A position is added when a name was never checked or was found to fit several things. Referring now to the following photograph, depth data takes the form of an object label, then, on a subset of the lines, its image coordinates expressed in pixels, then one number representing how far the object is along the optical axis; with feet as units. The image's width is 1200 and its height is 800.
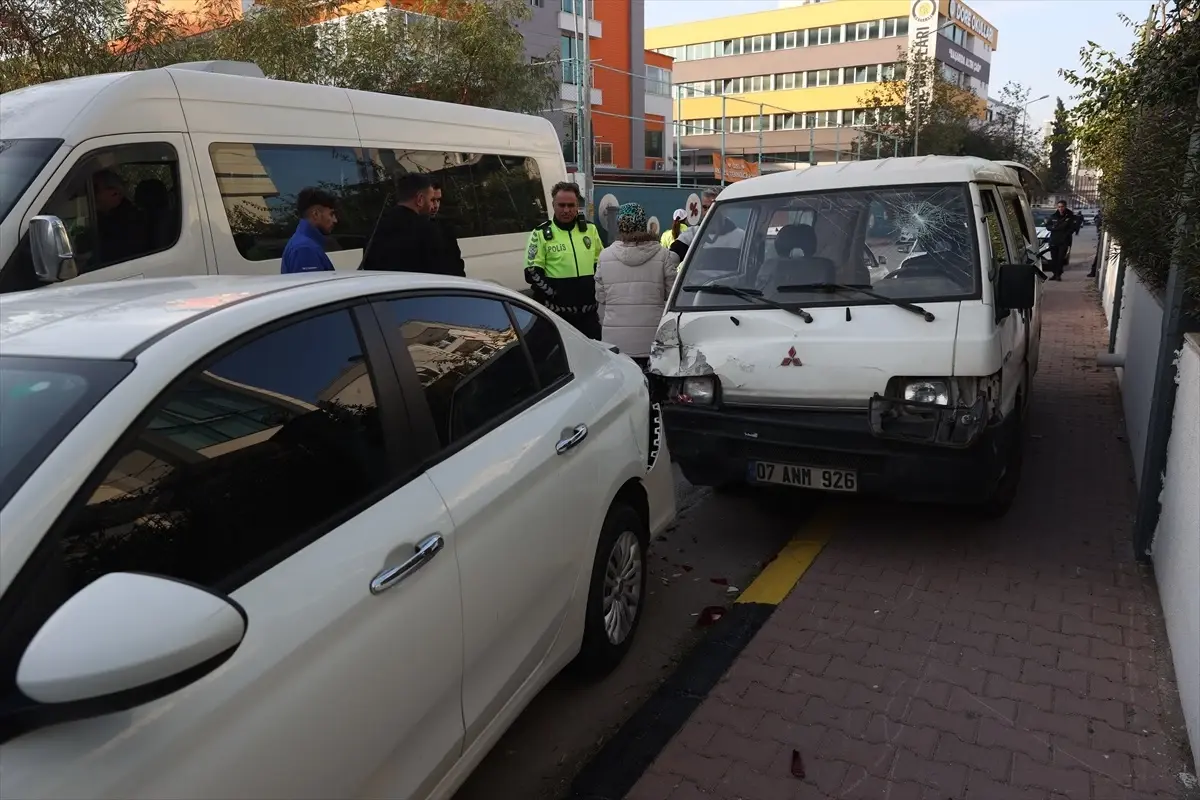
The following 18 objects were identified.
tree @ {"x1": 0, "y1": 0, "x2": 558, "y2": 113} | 31.71
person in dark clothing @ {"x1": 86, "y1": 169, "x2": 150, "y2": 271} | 18.28
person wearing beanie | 19.34
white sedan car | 4.75
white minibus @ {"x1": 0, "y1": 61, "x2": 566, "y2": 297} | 17.37
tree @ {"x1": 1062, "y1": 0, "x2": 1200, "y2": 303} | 12.76
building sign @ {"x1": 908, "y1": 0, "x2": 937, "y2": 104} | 210.79
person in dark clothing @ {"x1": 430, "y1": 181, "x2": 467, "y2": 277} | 18.20
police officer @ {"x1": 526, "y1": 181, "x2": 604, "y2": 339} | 21.43
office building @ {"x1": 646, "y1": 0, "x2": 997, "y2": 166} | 214.48
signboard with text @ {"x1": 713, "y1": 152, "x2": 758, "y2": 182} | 78.15
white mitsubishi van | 14.15
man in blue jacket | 16.79
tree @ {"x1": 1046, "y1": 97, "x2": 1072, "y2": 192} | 258.78
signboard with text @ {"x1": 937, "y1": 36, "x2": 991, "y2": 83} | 234.79
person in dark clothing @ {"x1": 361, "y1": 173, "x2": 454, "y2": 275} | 17.28
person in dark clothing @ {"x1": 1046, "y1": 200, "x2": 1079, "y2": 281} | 60.43
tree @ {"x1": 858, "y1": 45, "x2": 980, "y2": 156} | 132.87
